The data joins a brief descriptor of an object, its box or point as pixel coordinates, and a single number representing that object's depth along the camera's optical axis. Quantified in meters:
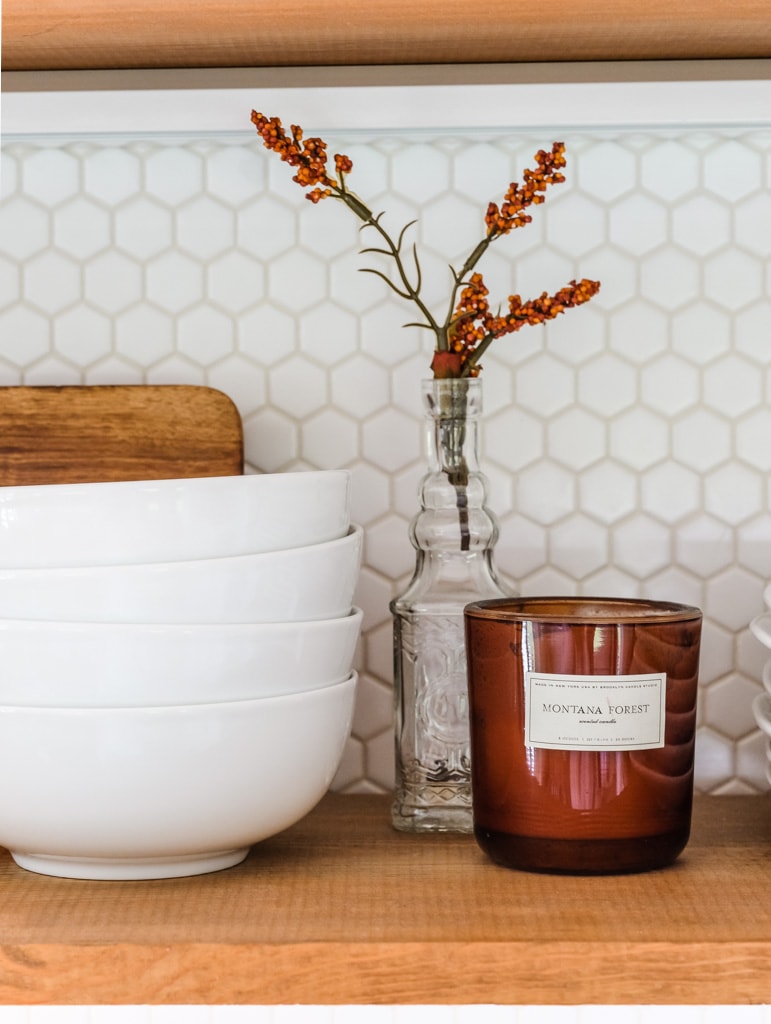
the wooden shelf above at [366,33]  0.70
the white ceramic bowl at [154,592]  0.58
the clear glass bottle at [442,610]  0.74
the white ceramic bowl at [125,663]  0.58
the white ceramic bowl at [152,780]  0.58
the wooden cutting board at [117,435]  0.81
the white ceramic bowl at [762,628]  0.69
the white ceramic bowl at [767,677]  0.71
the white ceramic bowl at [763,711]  0.69
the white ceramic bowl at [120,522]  0.58
